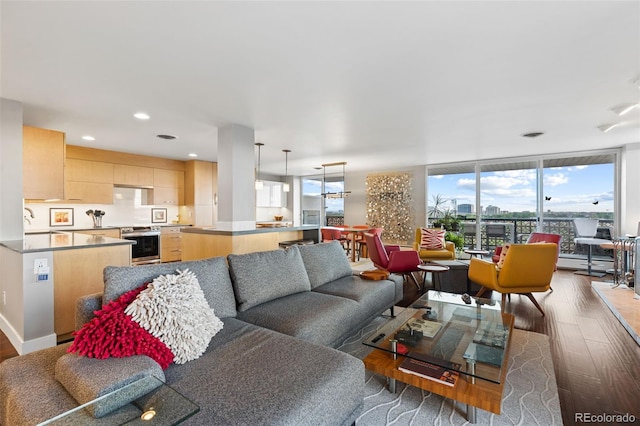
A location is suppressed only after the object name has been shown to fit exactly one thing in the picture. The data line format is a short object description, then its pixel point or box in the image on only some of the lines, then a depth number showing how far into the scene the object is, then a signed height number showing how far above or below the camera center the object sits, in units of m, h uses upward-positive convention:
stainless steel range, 5.67 -0.63
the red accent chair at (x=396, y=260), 4.39 -0.72
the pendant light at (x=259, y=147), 5.19 +0.88
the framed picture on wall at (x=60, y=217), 5.34 -0.12
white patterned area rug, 1.71 -1.21
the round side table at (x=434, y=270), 3.98 -0.79
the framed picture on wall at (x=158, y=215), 6.67 -0.10
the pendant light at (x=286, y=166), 5.91 +1.22
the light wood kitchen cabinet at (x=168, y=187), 6.46 +0.55
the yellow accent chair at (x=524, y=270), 3.41 -0.69
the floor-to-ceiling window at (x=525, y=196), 5.93 +0.38
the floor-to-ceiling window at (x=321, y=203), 9.53 +0.30
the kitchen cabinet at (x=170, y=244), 6.18 -0.69
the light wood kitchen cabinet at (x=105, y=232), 5.23 -0.38
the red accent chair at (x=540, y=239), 4.55 -0.42
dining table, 6.46 -0.56
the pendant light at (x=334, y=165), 7.34 +1.21
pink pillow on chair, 5.80 -0.55
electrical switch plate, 2.60 -0.50
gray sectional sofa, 1.13 -0.75
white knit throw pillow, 1.49 -0.56
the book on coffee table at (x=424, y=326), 2.19 -0.89
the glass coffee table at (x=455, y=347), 1.62 -0.90
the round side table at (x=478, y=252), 5.33 -0.74
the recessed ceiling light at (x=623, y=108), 3.21 +1.17
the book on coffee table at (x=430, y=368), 1.70 -0.96
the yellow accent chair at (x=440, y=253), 5.50 -0.78
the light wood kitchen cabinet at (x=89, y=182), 5.29 +0.55
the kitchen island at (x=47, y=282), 2.60 -0.68
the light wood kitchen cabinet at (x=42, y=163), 3.50 +0.59
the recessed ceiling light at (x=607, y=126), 3.94 +1.19
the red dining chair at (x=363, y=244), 6.59 -0.78
